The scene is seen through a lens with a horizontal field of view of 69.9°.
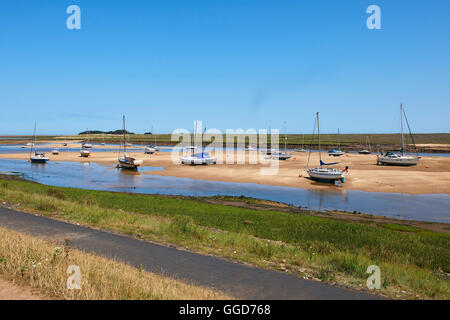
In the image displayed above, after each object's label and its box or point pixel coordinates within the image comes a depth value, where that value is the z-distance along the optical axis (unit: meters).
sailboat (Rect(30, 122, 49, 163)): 70.44
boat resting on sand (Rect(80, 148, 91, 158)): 87.08
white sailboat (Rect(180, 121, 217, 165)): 68.86
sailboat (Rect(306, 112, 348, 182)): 44.66
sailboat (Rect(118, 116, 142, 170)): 58.56
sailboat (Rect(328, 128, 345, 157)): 97.06
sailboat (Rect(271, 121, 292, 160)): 83.38
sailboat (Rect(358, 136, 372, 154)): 103.30
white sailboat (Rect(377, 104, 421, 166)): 63.47
